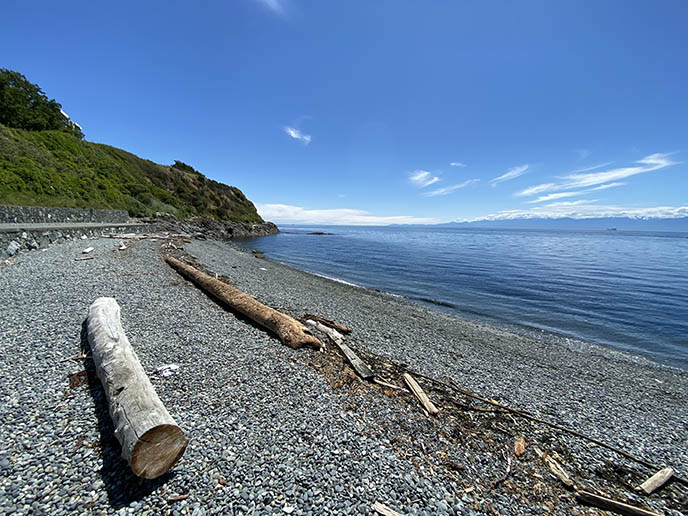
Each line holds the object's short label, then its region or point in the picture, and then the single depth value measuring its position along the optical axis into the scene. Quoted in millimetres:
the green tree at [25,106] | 37906
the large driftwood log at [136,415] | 3168
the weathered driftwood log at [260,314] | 7297
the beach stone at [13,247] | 13305
